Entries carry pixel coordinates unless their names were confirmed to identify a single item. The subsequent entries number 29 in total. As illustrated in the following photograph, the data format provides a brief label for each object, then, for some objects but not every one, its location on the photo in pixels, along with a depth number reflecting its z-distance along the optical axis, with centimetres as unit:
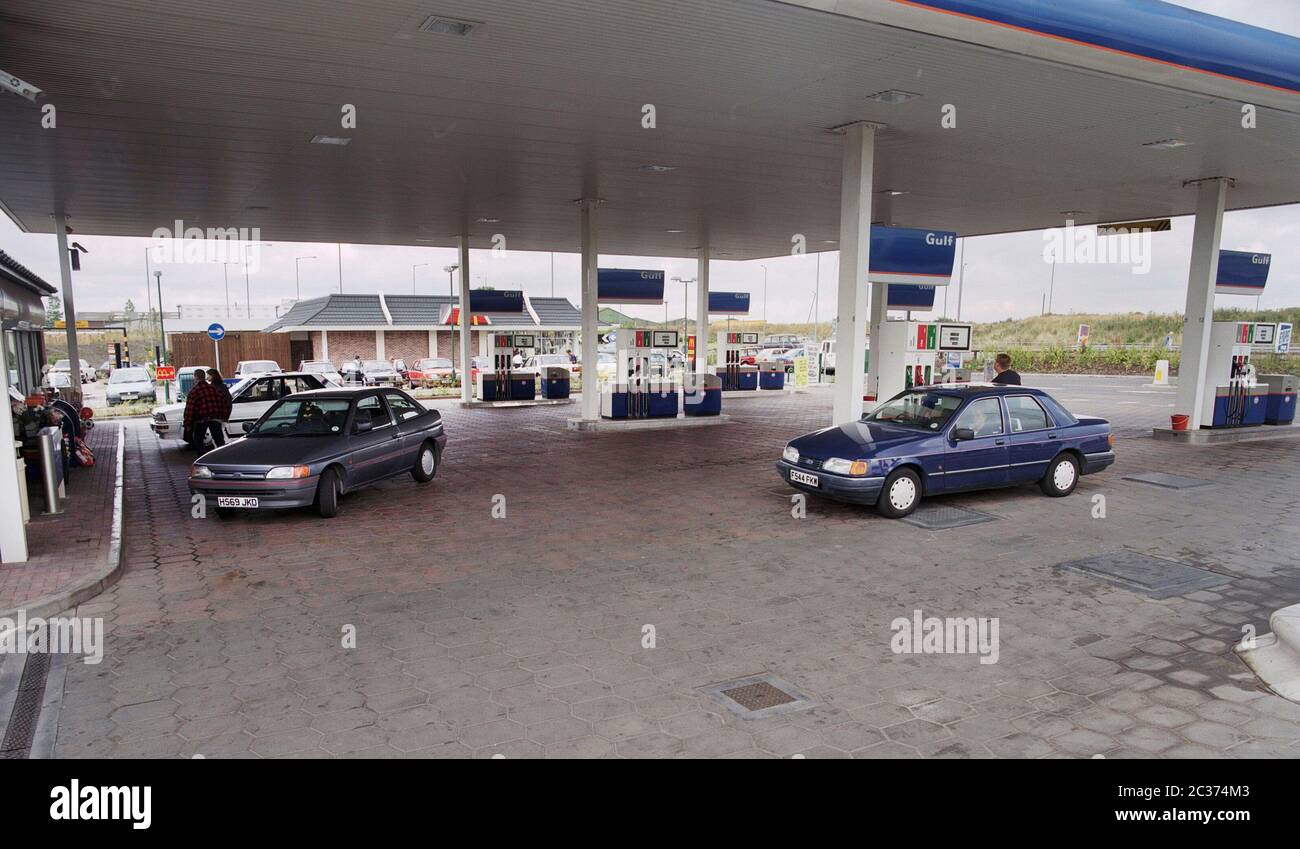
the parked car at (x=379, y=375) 3081
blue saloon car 864
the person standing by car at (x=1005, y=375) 1178
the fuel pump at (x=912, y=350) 1200
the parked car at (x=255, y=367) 2494
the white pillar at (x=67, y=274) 1733
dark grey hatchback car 836
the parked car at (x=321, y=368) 2666
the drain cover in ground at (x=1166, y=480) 1075
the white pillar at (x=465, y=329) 2294
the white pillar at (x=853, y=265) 1075
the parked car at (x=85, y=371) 4204
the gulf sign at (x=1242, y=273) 1498
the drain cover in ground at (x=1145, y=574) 639
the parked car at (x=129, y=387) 2739
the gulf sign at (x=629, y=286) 1919
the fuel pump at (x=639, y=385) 1800
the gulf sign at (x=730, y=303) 2912
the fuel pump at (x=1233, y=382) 1479
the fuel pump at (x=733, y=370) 2909
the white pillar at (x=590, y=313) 1680
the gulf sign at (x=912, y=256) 1170
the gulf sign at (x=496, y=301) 2478
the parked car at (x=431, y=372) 3419
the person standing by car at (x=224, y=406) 1273
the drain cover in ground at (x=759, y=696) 427
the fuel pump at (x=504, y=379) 2469
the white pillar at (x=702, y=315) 2389
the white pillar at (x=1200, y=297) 1445
